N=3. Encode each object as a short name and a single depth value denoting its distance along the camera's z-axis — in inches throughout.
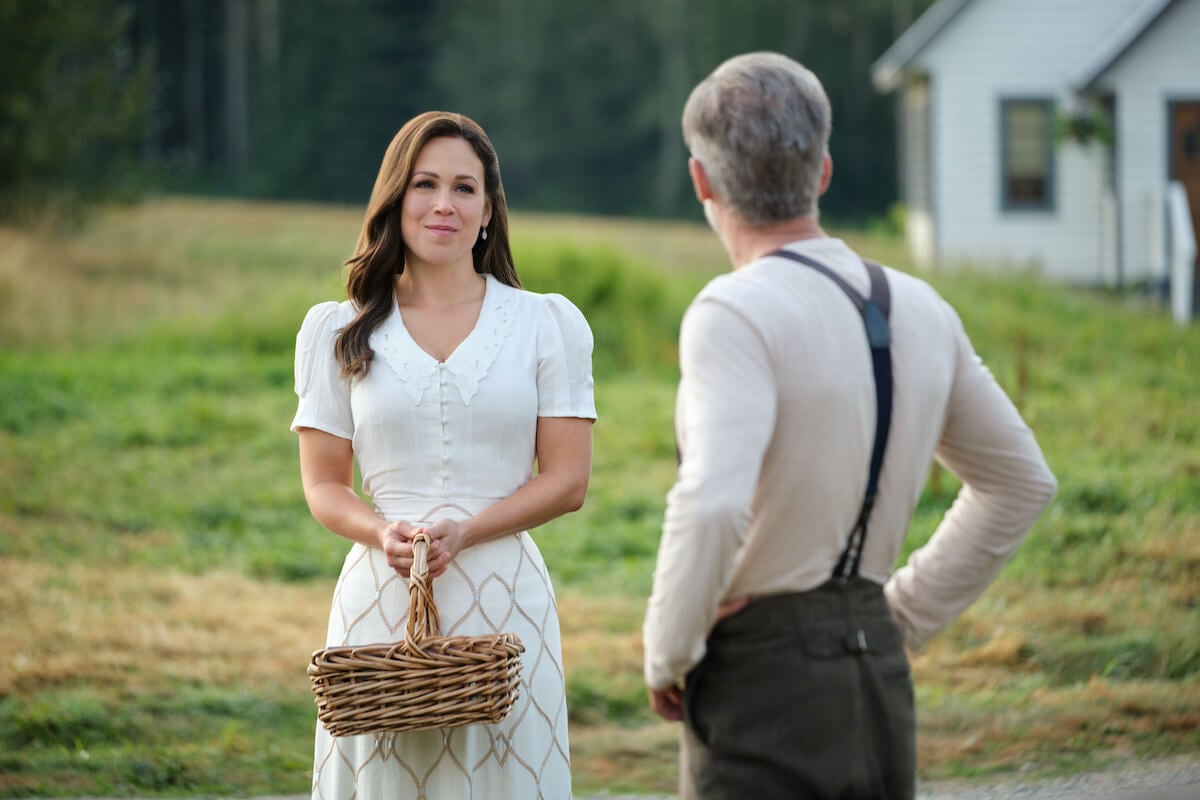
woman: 245.8
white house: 1667.1
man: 180.7
